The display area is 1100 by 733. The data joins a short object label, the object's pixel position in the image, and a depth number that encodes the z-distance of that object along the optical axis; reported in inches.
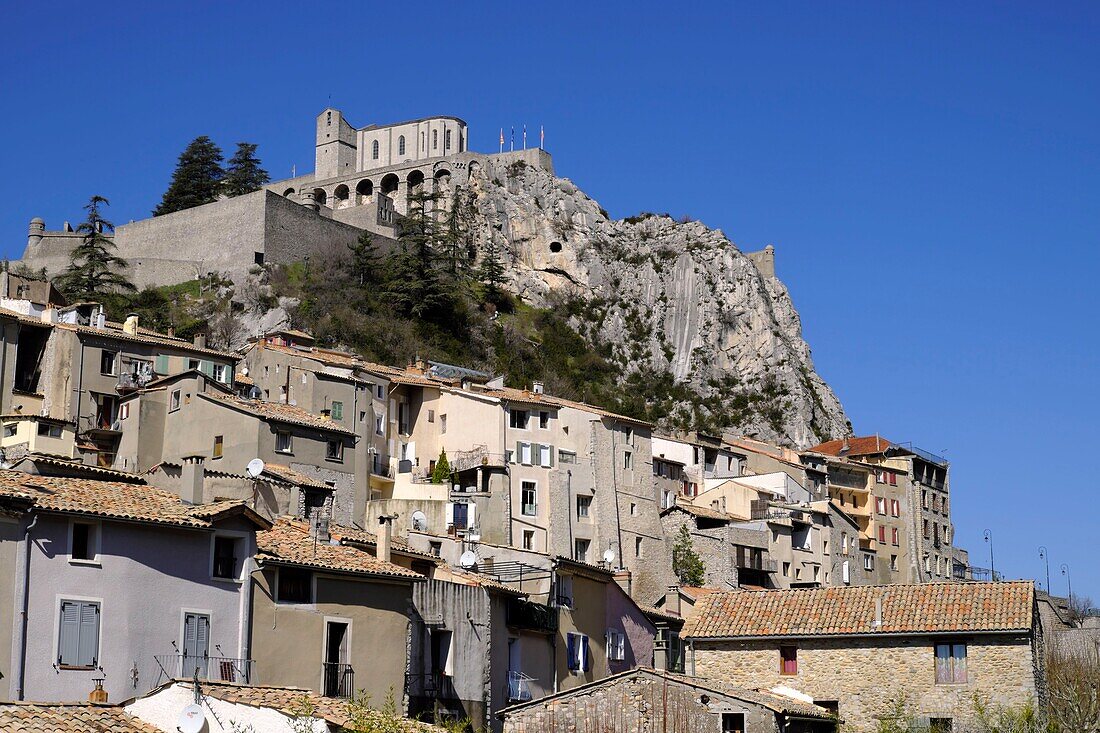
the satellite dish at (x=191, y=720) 1117.1
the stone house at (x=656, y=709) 1390.3
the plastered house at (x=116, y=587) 1249.4
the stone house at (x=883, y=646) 1561.3
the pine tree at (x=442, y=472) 3004.4
